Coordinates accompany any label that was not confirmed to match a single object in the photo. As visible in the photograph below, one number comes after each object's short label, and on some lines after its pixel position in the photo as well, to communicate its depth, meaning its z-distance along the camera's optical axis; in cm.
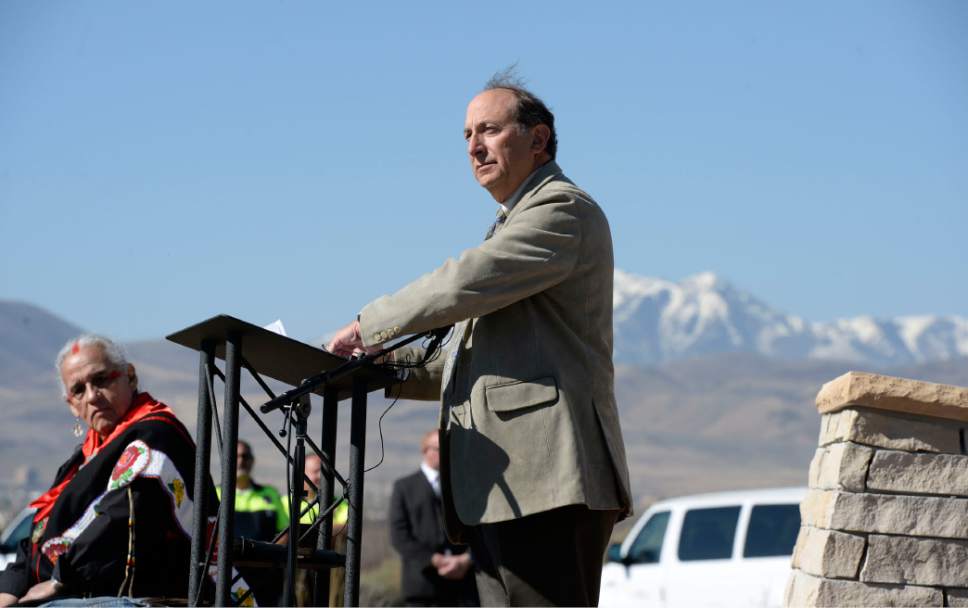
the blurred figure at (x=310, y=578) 1497
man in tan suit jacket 734
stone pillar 904
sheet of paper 779
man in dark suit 1882
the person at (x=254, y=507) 1773
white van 2253
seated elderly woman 873
